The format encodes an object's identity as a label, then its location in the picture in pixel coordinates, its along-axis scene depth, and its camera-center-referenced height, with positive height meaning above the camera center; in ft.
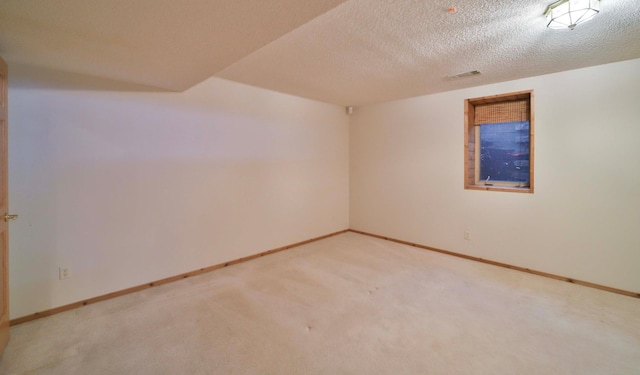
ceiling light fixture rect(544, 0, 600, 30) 5.80 +3.73
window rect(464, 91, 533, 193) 11.35 +1.87
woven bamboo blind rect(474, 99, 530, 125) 11.33 +3.16
